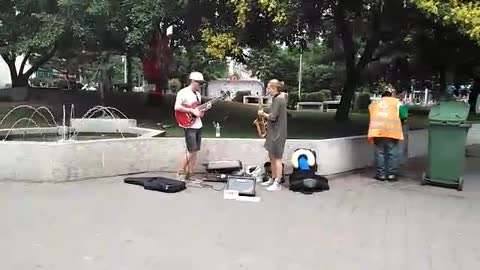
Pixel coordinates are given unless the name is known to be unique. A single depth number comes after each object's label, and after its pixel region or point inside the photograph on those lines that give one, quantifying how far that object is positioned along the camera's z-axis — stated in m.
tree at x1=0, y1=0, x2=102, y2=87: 13.63
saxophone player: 9.12
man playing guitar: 9.27
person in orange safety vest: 10.12
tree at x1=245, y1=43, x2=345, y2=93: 45.44
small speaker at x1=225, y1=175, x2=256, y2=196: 8.54
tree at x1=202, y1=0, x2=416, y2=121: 11.25
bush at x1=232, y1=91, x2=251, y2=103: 38.83
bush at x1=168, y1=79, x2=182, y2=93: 48.19
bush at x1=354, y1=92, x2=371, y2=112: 35.24
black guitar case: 8.69
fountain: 9.16
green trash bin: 9.54
